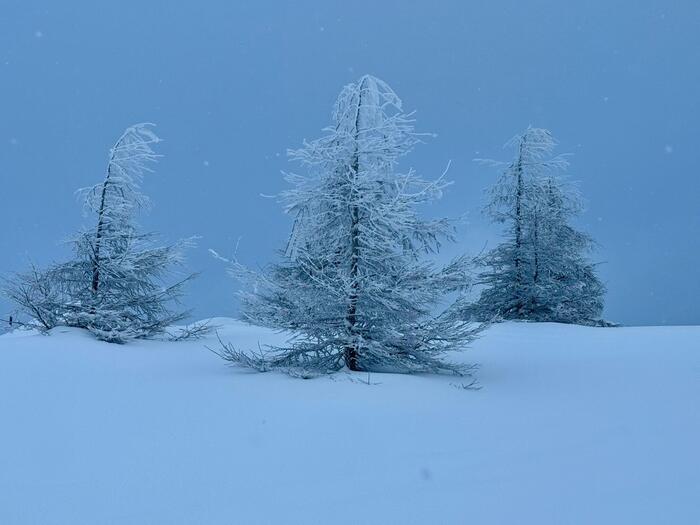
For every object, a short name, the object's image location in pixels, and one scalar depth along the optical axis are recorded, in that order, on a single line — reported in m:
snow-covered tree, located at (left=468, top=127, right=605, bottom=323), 15.07
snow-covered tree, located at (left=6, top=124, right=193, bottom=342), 10.47
